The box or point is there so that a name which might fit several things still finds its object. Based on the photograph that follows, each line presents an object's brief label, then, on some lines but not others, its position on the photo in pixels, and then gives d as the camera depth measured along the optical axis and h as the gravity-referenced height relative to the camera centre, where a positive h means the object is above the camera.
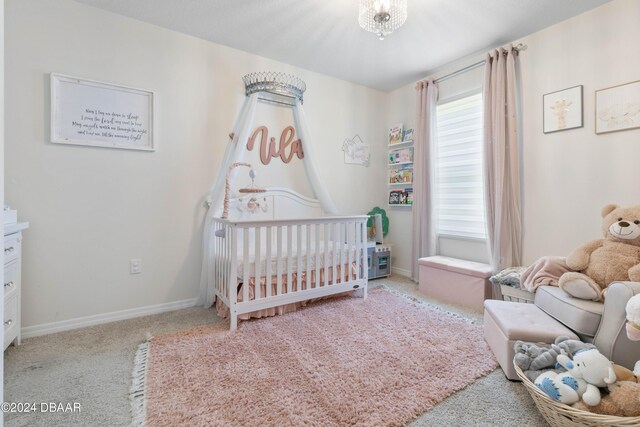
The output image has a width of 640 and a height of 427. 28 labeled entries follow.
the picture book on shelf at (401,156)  3.63 +0.69
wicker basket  1.04 -0.76
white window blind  2.98 +0.44
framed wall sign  2.14 +0.75
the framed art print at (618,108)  2.04 +0.72
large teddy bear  1.64 -0.29
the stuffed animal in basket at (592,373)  1.14 -0.65
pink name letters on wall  3.03 +0.70
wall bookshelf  3.64 +0.55
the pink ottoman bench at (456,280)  2.60 -0.66
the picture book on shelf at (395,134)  3.72 +0.97
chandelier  1.83 +1.24
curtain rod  2.59 +1.42
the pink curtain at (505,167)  2.59 +0.38
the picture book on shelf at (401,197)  3.65 +0.18
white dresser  1.68 -0.40
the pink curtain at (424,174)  3.24 +0.41
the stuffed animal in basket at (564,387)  1.15 -0.71
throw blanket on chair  1.94 -0.42
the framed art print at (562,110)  2.30 +0.80
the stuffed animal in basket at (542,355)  1.33 -0.67
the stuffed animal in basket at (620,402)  1.09 -0.72
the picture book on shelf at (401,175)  3.66 +0.45
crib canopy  2.63 +0.74
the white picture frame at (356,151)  3.71 +0.76
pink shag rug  1.32 -0.88
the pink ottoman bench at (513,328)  1.53 -0.63
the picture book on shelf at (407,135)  3.59 +0.92
